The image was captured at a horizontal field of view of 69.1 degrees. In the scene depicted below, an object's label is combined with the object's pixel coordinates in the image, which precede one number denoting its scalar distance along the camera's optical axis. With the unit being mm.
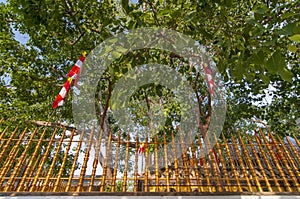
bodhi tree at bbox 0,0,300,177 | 2209
